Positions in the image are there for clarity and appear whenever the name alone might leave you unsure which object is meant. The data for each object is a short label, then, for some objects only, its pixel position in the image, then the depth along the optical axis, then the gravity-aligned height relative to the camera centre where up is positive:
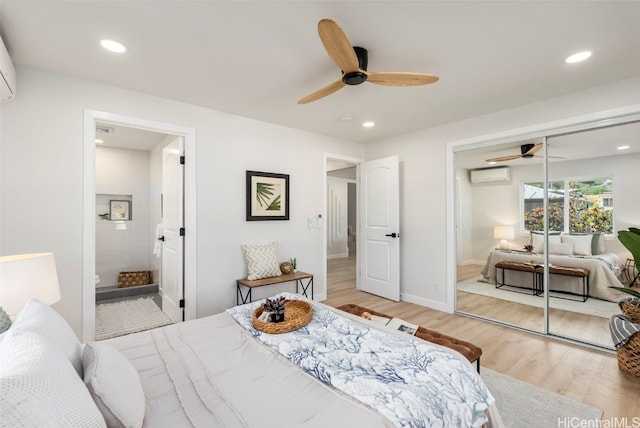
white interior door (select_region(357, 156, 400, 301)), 4.40 -0.21
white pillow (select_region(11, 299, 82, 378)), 1.10 -0.44
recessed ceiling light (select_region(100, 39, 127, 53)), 2.10 +1.25
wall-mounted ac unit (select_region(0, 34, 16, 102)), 1.95 +1.00
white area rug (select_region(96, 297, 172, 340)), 3.35 -1.28
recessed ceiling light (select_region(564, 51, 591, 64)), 2.24 +1.22
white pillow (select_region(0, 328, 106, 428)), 0.65 -0.43
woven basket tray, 1.83 -0.69
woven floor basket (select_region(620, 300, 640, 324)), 2.42 -0.83
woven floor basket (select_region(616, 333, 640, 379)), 2.29 -1.14
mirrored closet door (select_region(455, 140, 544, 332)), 3.33 -0.25
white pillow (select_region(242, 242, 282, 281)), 3.51 -0.56
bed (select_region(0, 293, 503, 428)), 0.81 -0.74
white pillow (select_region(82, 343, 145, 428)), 0.94 -0.59
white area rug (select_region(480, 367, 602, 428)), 1.84 -1.31
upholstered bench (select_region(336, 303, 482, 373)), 1.95 -0.90
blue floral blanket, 1.17 -0.73
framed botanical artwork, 3.69 +0.26
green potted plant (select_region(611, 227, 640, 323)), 2.36 -0.35
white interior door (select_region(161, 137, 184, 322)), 3.28 -0.18
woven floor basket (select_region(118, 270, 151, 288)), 4.93 -1.05
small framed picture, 5.11 +0.12
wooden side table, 3.37 -0.78
